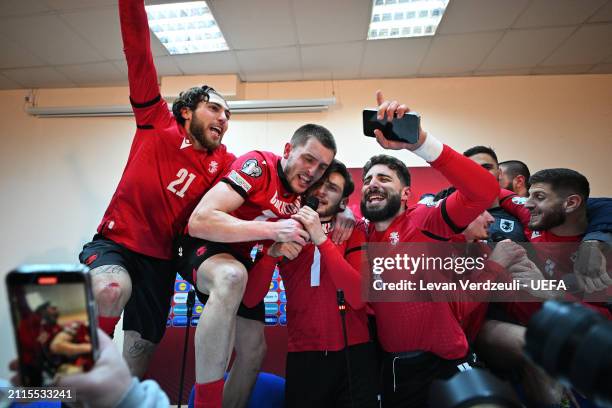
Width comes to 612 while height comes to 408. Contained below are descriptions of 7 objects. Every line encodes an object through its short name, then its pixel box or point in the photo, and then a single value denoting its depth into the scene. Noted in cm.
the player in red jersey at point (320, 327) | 153
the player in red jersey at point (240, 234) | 120
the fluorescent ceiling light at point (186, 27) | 322
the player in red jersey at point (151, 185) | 165
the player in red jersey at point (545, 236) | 161
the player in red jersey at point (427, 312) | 145
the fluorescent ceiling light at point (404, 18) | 317
